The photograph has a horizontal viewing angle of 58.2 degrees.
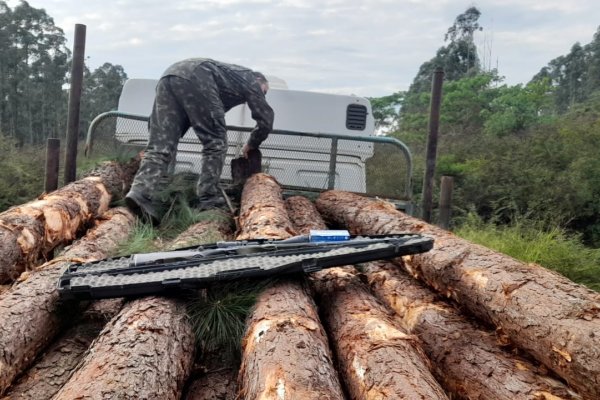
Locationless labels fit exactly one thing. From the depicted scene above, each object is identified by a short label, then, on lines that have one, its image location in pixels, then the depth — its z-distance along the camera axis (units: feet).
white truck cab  20.74
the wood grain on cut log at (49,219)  11.12
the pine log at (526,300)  7.22
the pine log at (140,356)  6.21
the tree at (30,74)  105.50
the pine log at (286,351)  6.34
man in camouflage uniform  16.87
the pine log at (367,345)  6.74
